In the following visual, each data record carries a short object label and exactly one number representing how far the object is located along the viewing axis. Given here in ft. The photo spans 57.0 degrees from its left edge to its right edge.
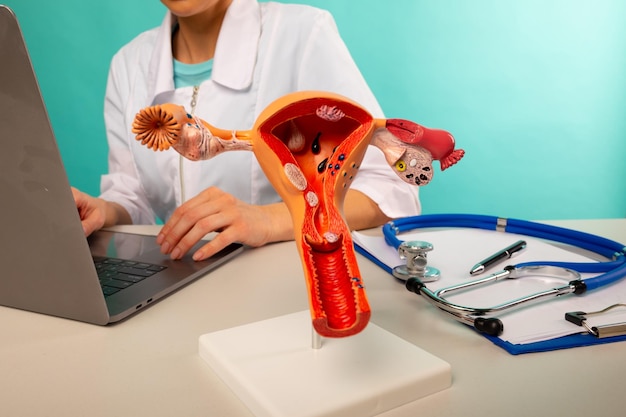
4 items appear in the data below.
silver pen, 2.00
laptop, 1.32
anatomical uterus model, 1.23
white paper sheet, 1.61
